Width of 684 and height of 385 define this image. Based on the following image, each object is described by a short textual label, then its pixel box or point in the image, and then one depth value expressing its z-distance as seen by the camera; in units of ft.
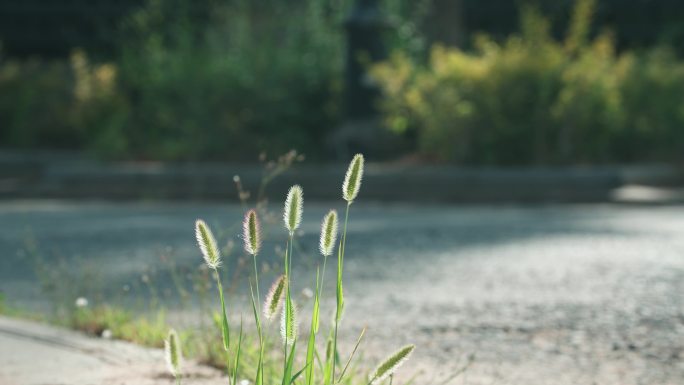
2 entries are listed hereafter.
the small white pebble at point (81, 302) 32.62
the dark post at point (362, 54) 92.93
